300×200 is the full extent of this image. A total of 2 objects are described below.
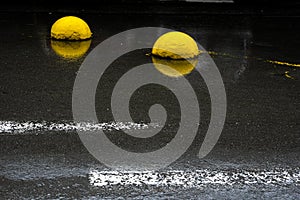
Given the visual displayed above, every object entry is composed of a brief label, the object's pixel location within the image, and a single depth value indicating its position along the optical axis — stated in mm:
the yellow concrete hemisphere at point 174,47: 13656
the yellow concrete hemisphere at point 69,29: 15445
